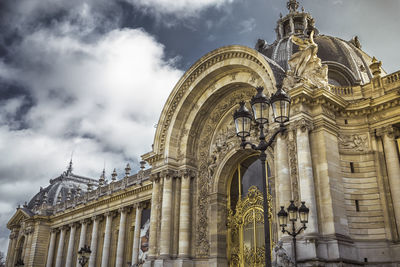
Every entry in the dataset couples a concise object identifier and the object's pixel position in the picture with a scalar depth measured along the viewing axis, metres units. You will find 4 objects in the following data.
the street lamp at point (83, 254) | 21.38
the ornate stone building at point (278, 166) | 15.33
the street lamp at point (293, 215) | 12.83
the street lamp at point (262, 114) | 10.15
